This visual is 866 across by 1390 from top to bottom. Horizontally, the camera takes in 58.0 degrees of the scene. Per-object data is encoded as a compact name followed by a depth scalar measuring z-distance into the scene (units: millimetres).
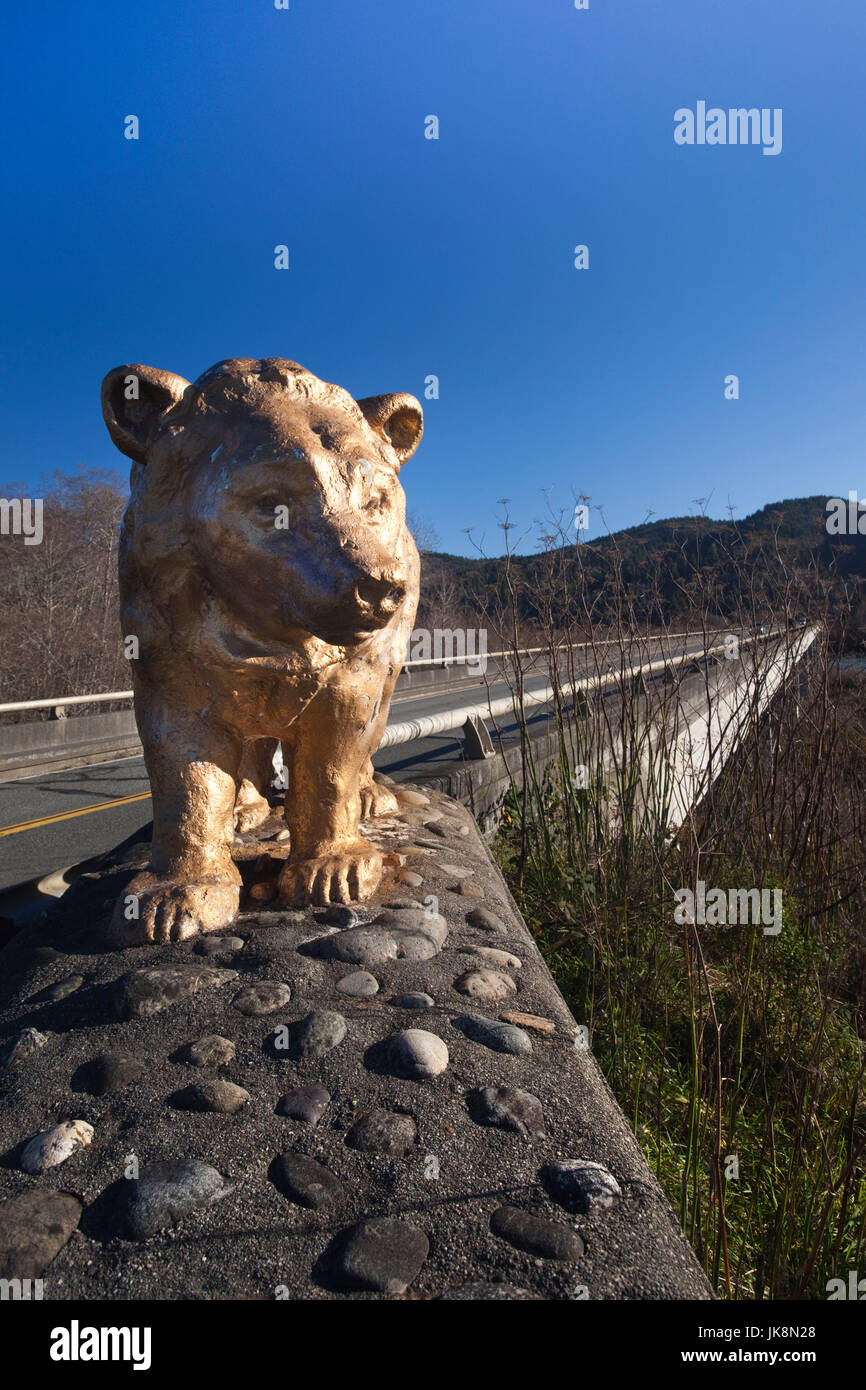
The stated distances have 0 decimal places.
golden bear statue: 1674
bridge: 1043
